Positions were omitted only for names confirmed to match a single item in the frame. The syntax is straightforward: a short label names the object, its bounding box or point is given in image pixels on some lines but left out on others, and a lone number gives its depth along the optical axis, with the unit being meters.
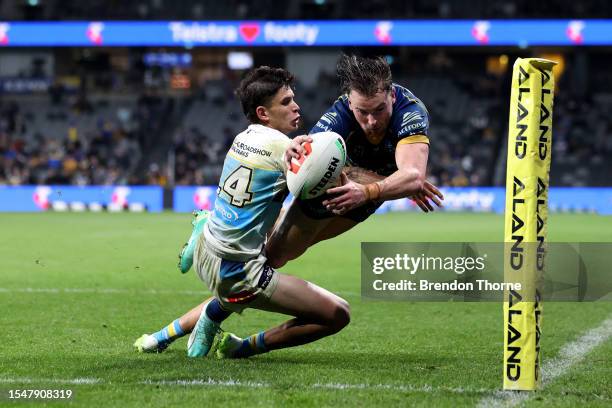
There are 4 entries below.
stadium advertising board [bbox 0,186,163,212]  60.44
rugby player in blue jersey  11.64
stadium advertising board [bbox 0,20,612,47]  63.81
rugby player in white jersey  11.83
